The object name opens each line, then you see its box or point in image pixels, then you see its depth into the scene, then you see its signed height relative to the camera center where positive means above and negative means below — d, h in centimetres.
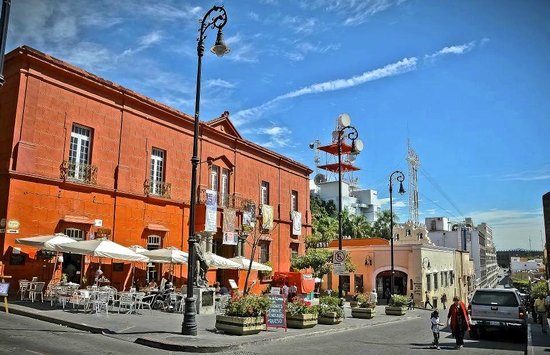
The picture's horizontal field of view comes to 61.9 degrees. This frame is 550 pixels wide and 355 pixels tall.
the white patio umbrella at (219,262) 2096 -34
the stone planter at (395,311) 2469 -277
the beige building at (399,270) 4056 -101
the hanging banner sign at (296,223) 3491 +256
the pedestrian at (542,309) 1802 -203
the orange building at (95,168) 1780 +395
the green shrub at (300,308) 1627 -182
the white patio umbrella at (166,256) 1934 -11
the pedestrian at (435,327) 1309 -192
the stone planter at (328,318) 1766 -231
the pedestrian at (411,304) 3519 -345
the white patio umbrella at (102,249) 1573 +9
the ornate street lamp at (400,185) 2866 +458
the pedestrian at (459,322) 1305 -175
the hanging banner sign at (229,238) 2656 +97
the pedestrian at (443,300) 4226 -364
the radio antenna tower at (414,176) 7400 +1378
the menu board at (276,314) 1455 -182
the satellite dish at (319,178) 8129 +1392
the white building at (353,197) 8781 +1198
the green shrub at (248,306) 1379 -153
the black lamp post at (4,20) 755 +373
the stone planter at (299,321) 1586 -220
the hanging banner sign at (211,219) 2380 +186
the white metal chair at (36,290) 1658 -141
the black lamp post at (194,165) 1255 +259
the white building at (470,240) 7662 +353
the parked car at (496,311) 1501 -163
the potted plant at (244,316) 1344 -180
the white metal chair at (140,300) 1706 -193
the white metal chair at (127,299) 1621 -164
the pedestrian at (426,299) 3757 -334
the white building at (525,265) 13925 -91
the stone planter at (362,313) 2148 -254
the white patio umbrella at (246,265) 2333 -49
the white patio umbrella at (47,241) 1581 +34
